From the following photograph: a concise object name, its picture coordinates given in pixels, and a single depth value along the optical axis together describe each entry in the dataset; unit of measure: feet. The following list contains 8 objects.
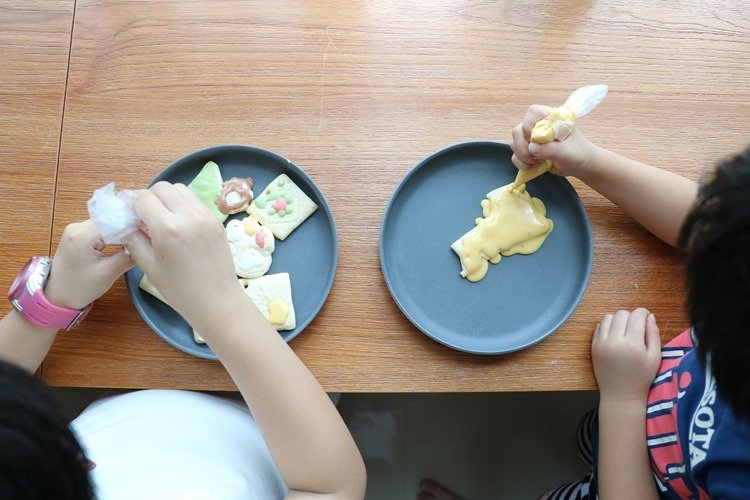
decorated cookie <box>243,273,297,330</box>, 2.49
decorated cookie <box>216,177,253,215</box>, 2.62
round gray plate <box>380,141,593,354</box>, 2.62
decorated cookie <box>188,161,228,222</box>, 2.63
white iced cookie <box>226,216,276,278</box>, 2.57
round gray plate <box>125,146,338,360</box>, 2.55
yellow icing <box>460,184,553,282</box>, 2.63
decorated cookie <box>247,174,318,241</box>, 2.63
